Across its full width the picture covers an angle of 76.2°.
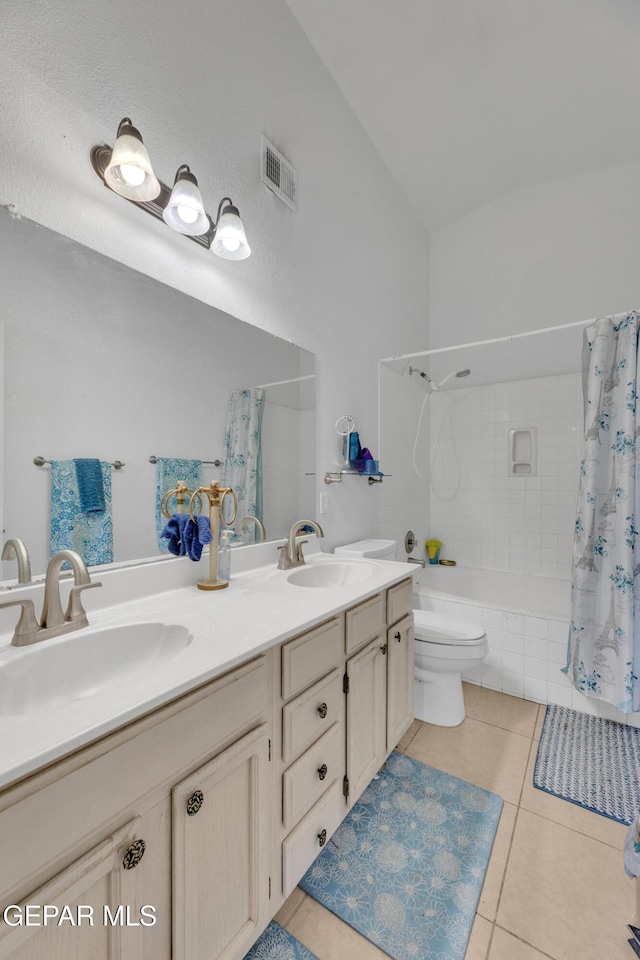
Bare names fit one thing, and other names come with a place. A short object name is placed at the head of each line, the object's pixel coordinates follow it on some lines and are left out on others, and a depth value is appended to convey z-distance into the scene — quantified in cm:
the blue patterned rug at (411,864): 105
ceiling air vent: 166
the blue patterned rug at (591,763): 147
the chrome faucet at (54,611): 84
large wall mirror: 97
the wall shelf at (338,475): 205
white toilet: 182
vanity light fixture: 106
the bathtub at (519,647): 207
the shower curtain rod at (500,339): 199
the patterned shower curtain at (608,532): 182
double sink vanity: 55
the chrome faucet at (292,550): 160
